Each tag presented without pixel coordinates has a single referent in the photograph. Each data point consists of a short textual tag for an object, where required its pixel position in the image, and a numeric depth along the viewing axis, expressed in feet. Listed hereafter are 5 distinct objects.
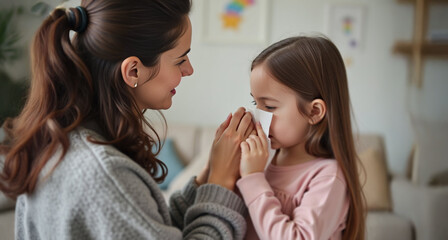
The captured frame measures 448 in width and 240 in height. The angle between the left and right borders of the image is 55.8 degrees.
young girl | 3.03
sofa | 6.26
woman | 2.21
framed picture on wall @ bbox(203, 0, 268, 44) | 9.58
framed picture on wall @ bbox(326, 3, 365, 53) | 9.32
